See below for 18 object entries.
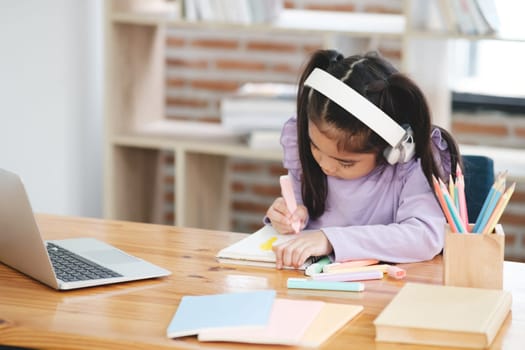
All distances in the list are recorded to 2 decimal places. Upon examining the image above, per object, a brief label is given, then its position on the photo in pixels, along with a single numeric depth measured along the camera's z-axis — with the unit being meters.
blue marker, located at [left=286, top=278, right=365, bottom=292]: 2.76
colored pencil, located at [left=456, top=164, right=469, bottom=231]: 2.77
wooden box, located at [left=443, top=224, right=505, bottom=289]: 2.71
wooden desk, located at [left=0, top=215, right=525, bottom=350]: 2.54
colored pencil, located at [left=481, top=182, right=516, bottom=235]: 2.71
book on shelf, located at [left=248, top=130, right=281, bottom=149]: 4.51
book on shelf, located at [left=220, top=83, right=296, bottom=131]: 4.51
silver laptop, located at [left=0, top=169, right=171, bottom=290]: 2.75
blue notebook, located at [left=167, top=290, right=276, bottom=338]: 2.53
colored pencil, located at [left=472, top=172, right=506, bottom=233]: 2.70
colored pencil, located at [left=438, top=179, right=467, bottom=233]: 2.73
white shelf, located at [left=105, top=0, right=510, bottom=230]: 4.38
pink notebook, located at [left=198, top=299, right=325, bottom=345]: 2.49
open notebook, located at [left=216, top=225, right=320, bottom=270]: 2.92
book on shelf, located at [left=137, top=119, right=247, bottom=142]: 4.80
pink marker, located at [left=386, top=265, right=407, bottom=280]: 2.84
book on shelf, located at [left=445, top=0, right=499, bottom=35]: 4.14
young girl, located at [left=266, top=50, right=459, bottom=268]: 2.95
